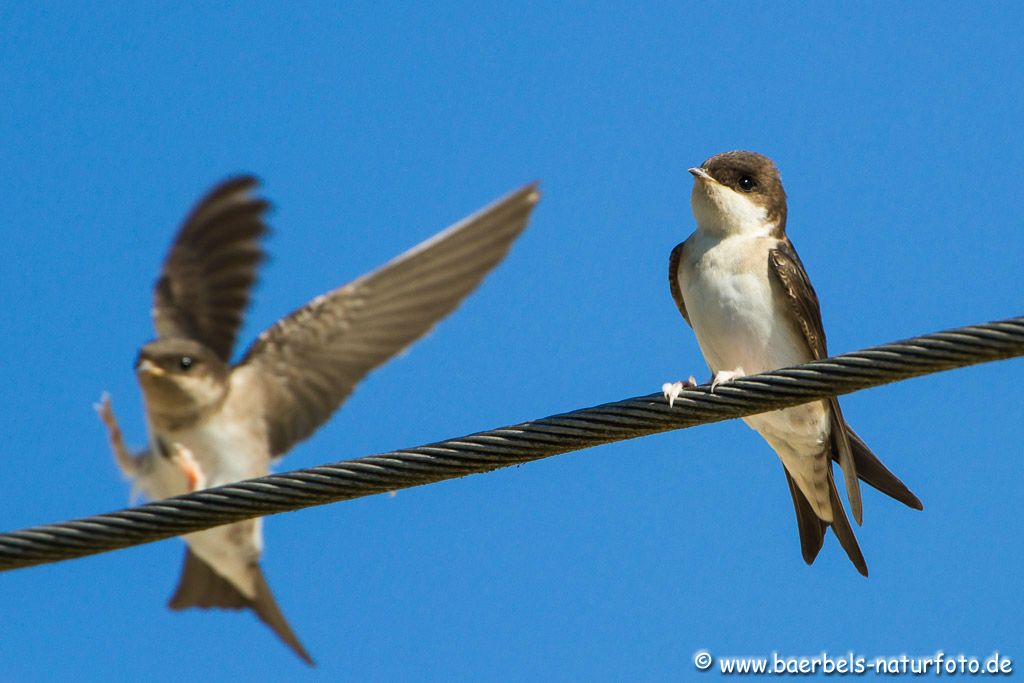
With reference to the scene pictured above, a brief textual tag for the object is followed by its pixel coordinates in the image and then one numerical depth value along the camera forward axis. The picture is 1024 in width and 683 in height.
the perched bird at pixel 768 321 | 8.09
